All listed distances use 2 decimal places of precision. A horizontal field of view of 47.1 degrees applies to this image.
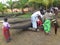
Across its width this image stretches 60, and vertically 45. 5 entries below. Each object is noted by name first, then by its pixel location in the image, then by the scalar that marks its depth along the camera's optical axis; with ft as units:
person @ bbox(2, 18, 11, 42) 10.09
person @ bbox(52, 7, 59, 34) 11.03
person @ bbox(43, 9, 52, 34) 10.59
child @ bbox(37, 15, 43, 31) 11.38
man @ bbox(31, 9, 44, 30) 11.34
